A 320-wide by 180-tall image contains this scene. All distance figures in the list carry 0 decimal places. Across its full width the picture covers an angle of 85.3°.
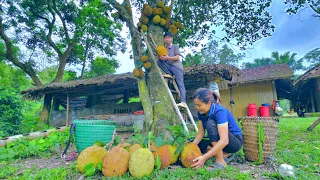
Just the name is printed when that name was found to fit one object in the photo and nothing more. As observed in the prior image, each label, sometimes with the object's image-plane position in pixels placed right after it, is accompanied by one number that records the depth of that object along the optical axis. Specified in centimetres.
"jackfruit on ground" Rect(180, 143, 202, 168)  202
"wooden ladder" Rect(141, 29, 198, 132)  324
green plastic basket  264
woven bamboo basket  228
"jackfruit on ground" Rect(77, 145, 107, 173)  192
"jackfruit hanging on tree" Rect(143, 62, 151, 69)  374
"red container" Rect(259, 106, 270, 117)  1005
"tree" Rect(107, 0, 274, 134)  347
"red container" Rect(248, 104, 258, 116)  1029
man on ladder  370
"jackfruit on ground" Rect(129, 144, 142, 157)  196
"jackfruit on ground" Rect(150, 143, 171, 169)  200
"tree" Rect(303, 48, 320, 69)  3177
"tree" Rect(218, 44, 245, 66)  3159
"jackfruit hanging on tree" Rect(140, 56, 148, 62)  376
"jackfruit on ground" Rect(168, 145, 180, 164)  208
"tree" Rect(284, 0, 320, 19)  497
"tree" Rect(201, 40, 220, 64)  3212
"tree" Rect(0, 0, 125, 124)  938
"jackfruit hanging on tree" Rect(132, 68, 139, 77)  373
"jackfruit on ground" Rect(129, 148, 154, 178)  181
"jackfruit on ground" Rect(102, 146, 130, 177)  184
